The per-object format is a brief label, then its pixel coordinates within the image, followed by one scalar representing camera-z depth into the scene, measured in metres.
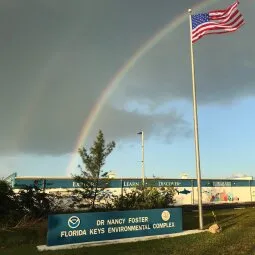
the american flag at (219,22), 21.74
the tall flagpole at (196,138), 21.19
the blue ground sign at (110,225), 16.83
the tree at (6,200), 24.64
